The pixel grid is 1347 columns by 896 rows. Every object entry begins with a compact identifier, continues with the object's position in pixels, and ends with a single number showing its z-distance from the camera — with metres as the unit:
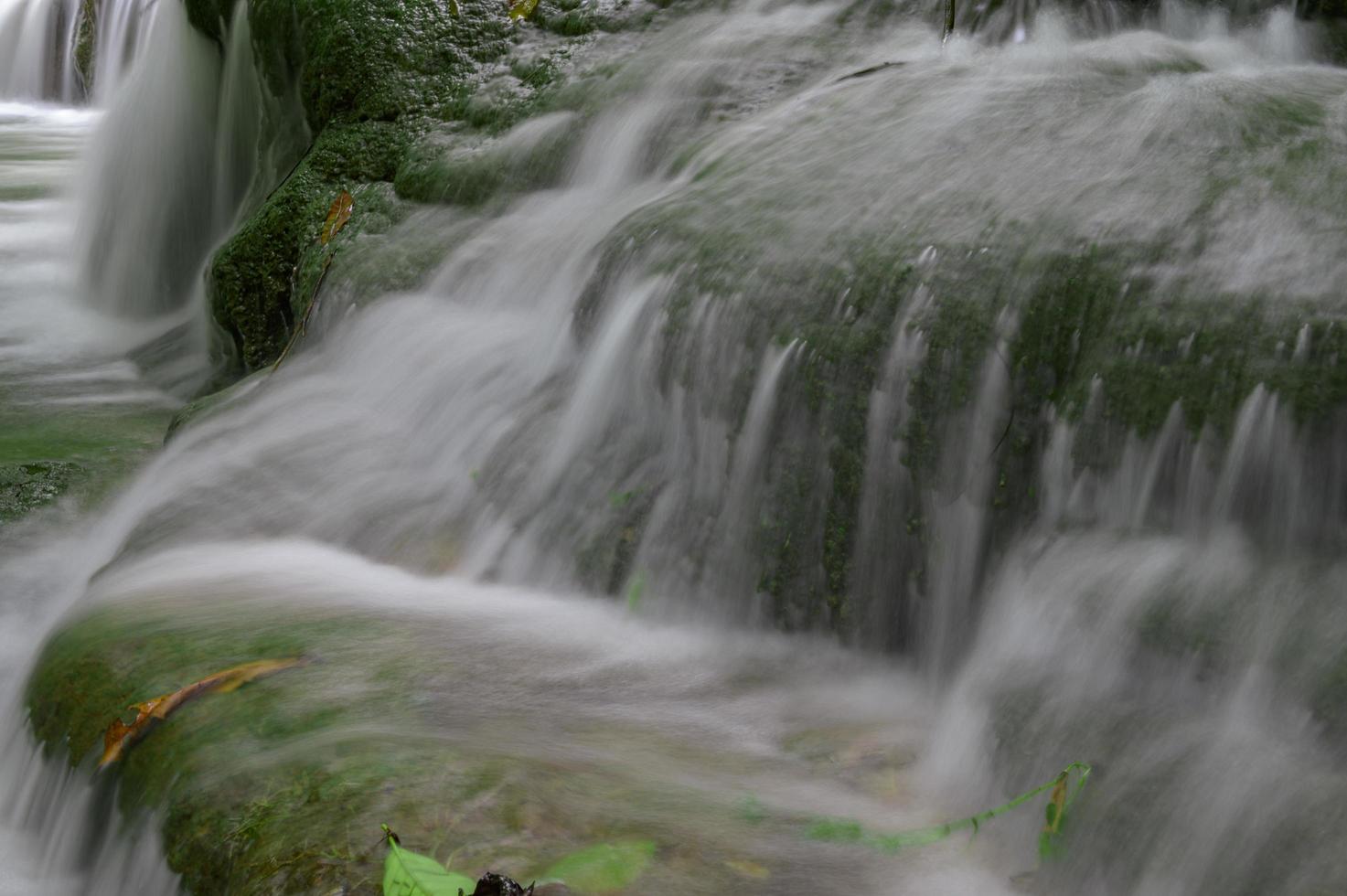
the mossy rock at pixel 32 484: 4.36
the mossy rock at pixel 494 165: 4.94
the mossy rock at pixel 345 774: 2.03
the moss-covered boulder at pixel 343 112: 5.38
